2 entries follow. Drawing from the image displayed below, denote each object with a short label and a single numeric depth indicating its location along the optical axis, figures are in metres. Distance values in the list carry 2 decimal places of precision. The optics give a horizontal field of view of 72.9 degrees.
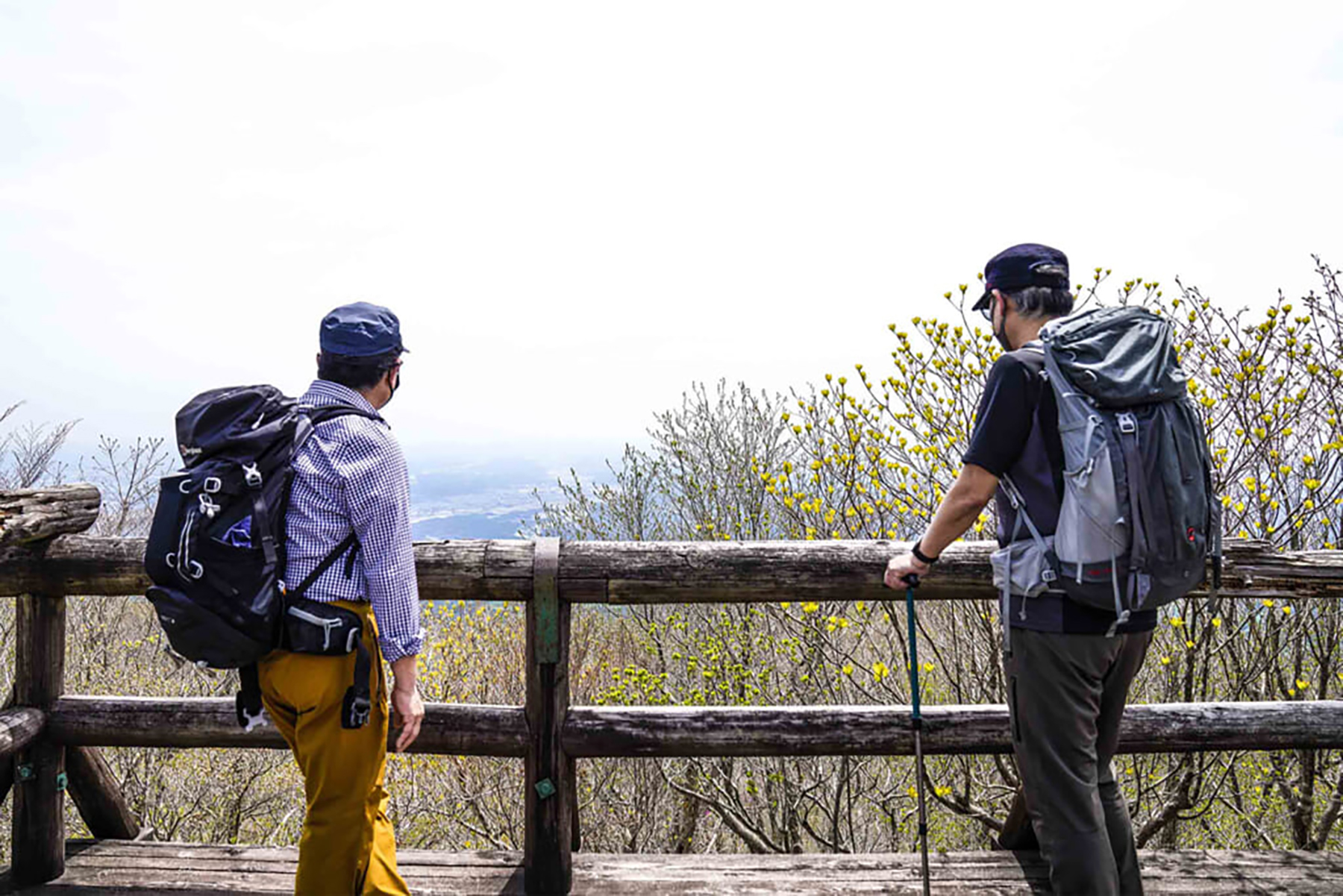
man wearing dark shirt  2.27
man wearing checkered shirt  2.29
